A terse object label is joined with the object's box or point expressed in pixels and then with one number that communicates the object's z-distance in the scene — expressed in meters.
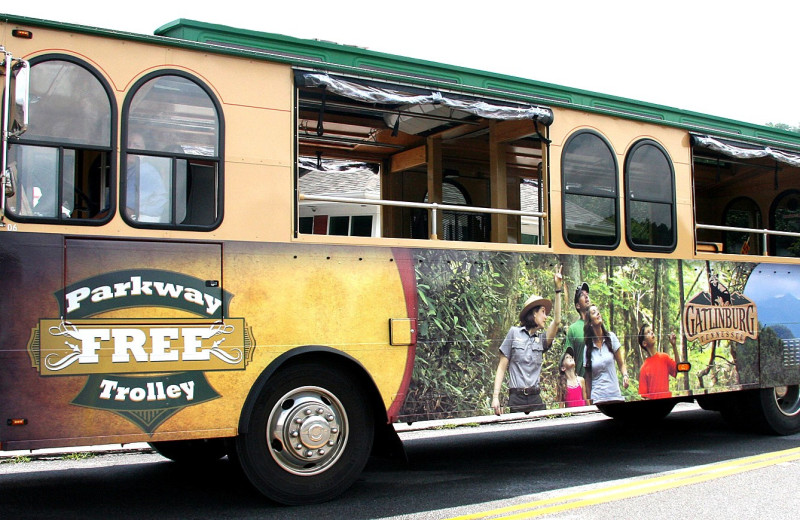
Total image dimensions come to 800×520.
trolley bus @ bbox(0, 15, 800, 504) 5.11
